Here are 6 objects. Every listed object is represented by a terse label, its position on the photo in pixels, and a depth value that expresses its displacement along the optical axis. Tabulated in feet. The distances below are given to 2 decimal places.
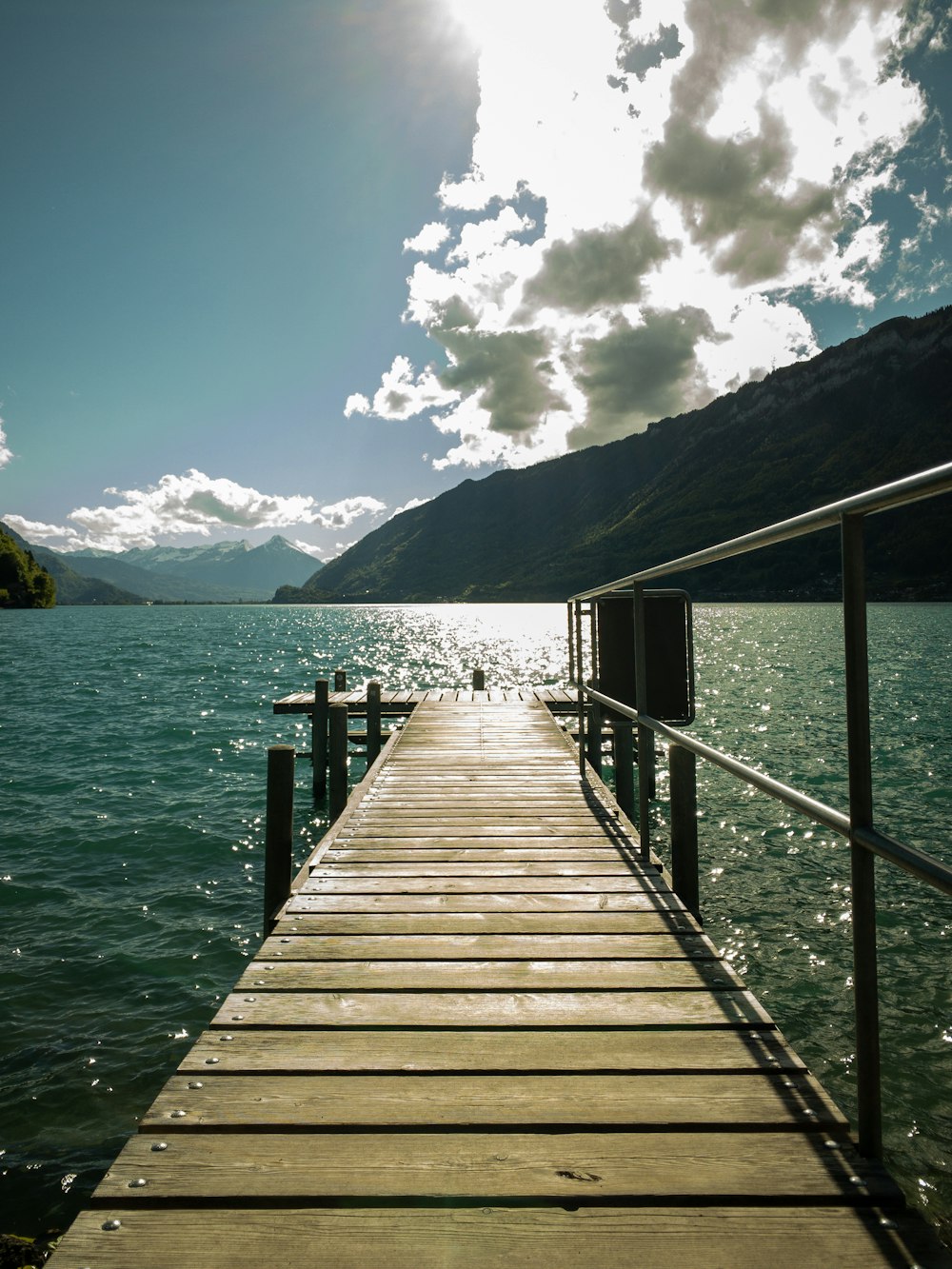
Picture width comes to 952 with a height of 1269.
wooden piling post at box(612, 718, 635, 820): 28.25
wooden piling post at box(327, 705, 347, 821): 32.81
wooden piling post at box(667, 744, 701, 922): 14.01
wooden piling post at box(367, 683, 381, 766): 37.37
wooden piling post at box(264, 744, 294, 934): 17.66
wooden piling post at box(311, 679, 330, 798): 41.45
